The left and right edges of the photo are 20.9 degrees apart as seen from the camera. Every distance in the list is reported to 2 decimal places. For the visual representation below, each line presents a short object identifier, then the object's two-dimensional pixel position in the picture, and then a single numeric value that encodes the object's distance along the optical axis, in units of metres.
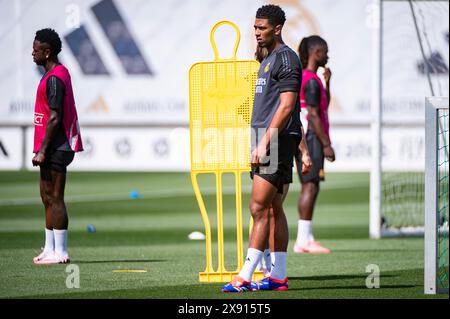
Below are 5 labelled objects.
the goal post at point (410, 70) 16.64
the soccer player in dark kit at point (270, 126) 9.59
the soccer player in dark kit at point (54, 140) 12.04
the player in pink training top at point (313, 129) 14.05
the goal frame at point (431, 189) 9.48
